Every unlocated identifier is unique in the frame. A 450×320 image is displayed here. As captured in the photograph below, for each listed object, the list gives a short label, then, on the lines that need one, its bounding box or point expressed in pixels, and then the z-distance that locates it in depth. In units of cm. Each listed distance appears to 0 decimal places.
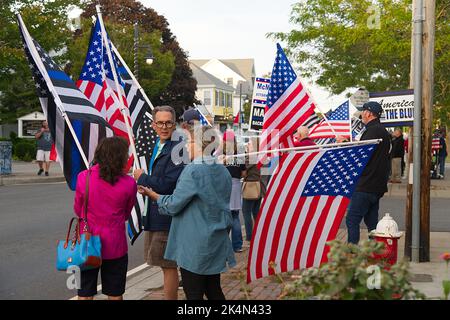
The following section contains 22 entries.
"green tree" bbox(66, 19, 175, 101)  4100
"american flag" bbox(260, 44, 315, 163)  694
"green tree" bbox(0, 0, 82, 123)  2122
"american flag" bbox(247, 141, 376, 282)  570
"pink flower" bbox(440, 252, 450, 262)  412
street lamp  2894
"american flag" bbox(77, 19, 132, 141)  711
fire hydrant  748
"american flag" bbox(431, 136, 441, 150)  2577
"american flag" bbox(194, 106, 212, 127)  901
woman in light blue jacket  461
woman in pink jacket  475
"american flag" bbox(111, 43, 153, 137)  774
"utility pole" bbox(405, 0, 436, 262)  823
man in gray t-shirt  2205
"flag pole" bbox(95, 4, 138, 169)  614
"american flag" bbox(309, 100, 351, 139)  1206
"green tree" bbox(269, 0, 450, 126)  1991
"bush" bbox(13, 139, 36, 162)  3453
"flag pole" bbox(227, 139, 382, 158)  557
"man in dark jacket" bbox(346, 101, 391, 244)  782
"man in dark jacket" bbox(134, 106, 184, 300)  525
